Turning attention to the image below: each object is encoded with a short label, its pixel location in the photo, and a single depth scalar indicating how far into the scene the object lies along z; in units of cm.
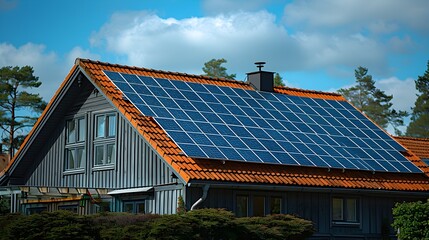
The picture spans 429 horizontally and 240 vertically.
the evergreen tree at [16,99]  6419
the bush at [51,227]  2222
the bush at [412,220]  2902
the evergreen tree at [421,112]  7900
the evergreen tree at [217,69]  7506
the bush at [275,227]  2477
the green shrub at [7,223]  2258
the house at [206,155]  2845
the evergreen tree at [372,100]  8306
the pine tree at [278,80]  7138
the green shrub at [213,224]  2342
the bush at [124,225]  2259
